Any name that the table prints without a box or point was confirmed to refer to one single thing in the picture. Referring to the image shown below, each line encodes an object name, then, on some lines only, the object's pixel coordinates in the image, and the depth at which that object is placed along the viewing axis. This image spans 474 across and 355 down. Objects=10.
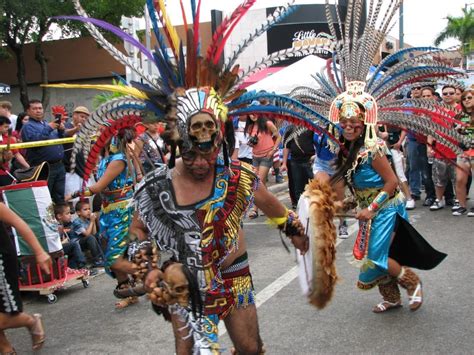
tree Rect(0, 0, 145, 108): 20.06
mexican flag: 5.29
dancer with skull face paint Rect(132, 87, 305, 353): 2.66
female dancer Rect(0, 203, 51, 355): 3.79
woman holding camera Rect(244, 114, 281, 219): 9.05
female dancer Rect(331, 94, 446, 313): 4.31
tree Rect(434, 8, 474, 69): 48.53
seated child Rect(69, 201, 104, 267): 6.55
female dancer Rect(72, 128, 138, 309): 4.82
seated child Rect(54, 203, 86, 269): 6.30
